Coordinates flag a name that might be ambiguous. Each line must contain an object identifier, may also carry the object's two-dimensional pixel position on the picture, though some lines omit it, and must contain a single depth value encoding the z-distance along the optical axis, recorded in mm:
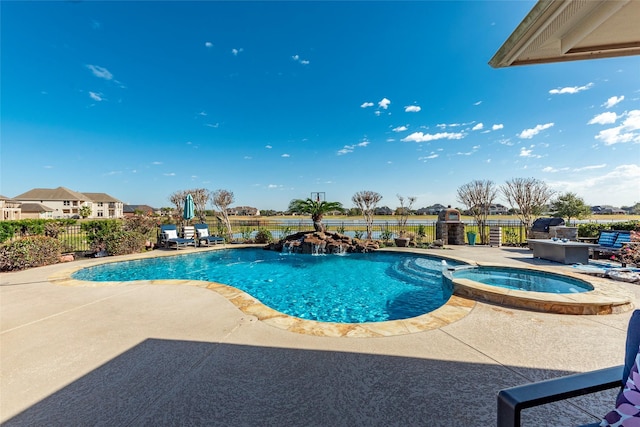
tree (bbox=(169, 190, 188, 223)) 16812
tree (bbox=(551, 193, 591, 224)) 27156
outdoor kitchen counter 7777
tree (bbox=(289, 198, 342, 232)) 13625
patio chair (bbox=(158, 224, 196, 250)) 11494
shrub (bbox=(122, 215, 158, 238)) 11012
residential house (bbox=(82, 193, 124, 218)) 65688
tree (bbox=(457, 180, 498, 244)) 14008
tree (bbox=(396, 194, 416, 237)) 14987
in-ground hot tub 3830
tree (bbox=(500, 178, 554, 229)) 13953
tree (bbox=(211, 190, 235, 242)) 15748
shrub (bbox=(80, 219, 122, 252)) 9641
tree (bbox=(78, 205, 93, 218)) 52247
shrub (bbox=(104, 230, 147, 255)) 9602
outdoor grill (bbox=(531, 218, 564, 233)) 10727
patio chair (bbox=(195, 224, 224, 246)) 12565
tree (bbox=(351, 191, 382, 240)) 14727
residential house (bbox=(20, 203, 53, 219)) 44500
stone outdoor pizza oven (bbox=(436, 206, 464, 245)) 12758
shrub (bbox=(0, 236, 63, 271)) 7020
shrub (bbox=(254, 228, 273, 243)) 13672
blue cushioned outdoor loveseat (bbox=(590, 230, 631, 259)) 7891
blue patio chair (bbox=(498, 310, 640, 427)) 1064
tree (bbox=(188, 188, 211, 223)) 17188
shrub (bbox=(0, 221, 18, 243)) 10938
